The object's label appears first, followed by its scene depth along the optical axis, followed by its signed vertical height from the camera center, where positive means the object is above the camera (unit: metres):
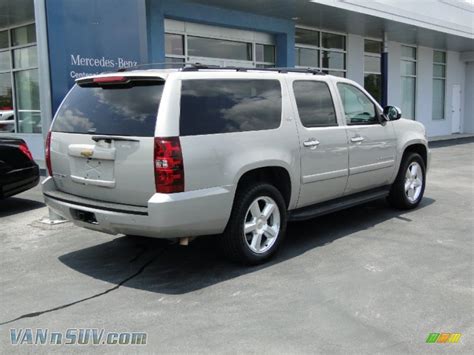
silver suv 4.48 -0.31
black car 7.63 -0.65
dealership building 7.60 +1.99
